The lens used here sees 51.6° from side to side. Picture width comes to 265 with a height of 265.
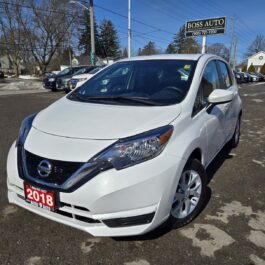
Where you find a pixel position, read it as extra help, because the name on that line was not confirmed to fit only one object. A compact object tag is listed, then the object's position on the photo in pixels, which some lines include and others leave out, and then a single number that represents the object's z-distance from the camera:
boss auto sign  23.70
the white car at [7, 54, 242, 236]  2.06
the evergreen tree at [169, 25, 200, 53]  73.21
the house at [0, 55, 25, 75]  62.90
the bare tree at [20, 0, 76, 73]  32.91
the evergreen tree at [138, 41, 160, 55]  81.94
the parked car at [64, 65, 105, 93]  13.64
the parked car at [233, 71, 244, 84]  27.62
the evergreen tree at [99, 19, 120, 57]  64.62
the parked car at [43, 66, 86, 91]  17.14
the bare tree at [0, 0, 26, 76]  34.06
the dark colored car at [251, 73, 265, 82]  37.91
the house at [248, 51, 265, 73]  78.00
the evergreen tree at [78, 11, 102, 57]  57.70
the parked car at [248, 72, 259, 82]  35.92
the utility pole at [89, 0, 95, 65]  21.52
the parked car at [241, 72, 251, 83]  33.02
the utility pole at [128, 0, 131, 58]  25.92
